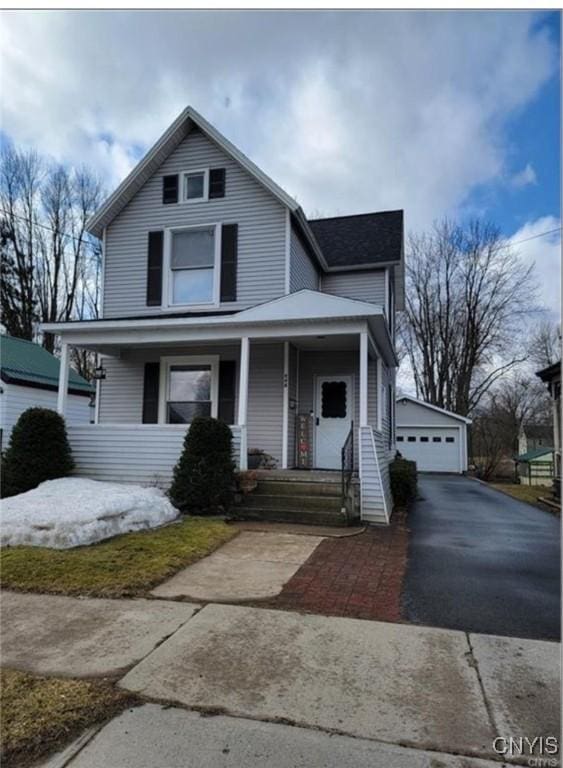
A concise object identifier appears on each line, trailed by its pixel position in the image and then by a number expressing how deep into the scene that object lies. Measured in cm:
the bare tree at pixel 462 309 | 3112
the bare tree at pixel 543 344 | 3225
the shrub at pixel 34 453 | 864
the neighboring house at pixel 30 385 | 1427
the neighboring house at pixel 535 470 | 2444
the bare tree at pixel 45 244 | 2445
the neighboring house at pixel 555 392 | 1440
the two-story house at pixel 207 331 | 966
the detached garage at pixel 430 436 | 2556
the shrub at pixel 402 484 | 1072
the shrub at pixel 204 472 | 811
